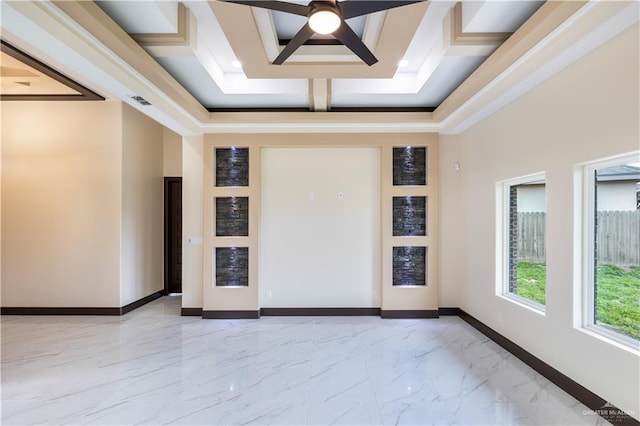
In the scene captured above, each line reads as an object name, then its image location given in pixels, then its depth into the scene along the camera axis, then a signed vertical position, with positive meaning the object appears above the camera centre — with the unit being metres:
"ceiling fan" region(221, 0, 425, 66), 1.99 +1.27
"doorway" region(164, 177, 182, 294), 6.46 -0.49
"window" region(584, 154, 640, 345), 2.43 -0.30
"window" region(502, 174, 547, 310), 3.37 -0.33
